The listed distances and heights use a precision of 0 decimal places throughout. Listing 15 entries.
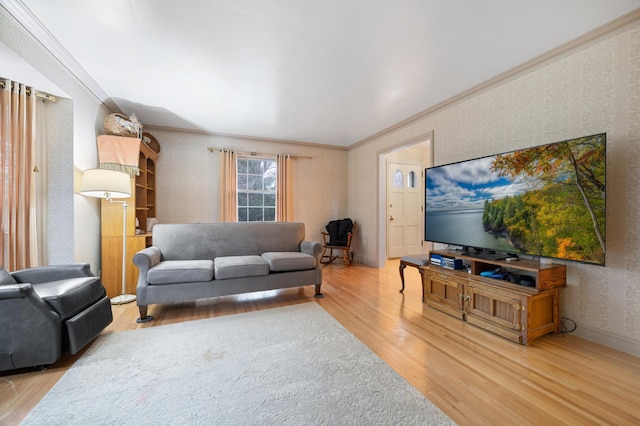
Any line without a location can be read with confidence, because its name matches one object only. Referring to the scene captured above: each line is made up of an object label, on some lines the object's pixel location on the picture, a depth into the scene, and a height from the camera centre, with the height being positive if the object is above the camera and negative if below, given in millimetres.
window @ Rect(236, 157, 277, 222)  5325 +454
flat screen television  1935 +78
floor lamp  2793 +243
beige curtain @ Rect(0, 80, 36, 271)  2354 +352
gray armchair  1646 -732
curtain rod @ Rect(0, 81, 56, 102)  2609 +1167
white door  5695 +42
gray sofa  2613 -587
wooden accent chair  5180 -547
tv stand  2105 -764
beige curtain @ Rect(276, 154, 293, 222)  5383 +427
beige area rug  1350 -1073
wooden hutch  3281 -442
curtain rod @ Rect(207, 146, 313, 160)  4910 +1149
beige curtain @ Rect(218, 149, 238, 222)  4957 +466
